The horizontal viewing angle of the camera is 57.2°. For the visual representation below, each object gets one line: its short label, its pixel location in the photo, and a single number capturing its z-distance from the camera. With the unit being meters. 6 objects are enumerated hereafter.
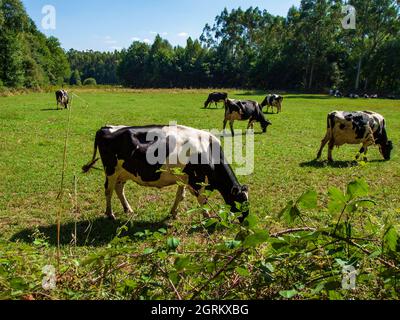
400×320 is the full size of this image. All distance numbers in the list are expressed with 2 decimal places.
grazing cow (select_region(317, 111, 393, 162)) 12.24
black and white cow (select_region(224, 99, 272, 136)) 18.58
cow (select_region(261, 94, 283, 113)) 28.52
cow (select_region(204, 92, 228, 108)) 32.00
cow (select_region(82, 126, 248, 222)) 6.80
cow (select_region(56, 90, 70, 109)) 26.97
